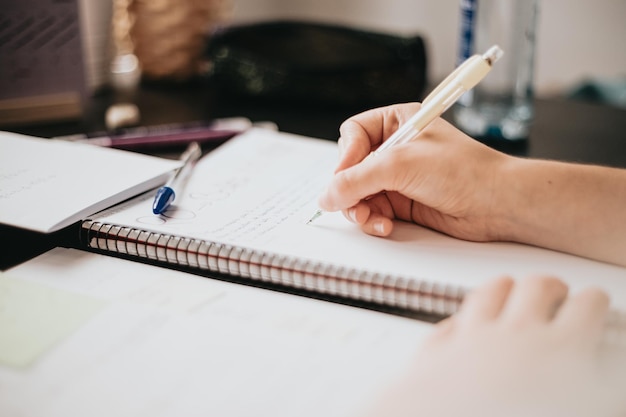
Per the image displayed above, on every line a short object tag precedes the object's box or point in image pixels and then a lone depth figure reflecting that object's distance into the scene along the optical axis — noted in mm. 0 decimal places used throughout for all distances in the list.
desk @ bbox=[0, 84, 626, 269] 836
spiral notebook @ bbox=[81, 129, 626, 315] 463
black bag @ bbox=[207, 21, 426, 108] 933
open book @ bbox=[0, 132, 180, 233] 519
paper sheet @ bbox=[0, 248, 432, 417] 369
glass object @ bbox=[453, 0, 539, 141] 862
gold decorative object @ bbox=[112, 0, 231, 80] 1051
